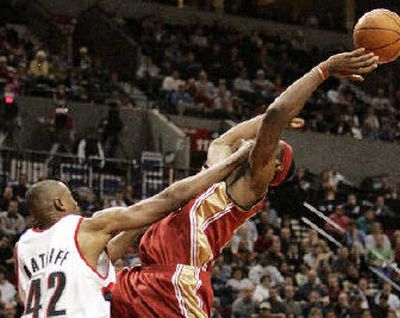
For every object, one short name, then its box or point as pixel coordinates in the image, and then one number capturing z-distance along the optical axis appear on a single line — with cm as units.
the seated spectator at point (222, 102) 2077
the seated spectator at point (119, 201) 1505
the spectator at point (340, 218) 1752
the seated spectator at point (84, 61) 2017
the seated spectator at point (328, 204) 1811
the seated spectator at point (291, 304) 1404
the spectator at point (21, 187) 1474
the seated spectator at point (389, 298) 1555
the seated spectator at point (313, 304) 1429
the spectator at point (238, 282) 1419
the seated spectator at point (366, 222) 1761
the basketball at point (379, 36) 570
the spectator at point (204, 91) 2109
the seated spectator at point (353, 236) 1708
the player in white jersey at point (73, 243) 526
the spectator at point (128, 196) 1544
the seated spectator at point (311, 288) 1475
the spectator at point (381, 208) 1864
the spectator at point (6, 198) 1416
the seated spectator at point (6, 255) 1298
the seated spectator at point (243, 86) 2224
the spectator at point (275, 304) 1382
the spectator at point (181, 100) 2055
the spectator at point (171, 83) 2097
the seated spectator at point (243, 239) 1573
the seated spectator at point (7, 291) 1220
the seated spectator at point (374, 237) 1711
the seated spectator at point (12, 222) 1364
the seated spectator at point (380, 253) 1702
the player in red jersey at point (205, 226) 542
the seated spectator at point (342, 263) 1627
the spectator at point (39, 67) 1897
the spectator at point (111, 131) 1853
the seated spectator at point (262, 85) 2273
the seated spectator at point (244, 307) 1357
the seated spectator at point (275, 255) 1553
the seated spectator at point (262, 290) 1410
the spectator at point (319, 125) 2227
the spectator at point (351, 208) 1825
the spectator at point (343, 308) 1480
